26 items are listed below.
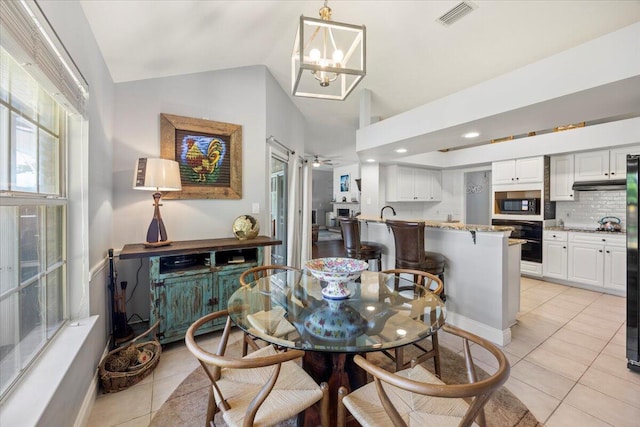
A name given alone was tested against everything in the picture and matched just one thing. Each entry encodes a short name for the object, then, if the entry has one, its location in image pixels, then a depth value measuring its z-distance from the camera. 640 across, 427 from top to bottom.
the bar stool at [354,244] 3.28
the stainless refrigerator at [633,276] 2.09
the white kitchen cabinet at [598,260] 3.71
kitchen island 2.52
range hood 3.87
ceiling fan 8.15
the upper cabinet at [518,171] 4.54
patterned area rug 1.57
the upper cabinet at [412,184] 5.58
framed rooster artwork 2.70
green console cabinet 2.27
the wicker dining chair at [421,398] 0.83
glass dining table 1.21
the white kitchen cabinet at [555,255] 4.25
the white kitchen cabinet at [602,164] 3.86
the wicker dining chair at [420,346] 1.78
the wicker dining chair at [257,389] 0.99
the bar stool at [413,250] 2.65
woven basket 1.78
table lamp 2.23
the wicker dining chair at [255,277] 1.86
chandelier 1.49
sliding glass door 4.45
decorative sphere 2.79
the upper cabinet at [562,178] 4.36
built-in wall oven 4.53
